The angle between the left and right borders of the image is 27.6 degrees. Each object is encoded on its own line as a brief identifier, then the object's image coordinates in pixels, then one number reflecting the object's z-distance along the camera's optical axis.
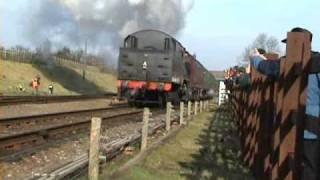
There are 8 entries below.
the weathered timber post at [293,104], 5.05
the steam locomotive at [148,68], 34.31
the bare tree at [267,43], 82.19
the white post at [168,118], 19.05
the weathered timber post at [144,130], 13.11
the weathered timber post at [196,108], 31.25
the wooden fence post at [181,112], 22.43
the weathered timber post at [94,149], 8.96
